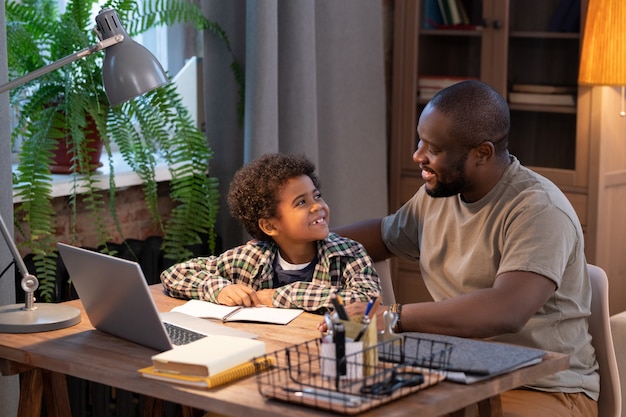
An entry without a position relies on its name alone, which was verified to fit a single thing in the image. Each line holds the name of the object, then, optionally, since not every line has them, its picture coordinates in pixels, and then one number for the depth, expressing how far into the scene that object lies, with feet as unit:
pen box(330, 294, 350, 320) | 10.63
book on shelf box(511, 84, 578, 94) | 16.61
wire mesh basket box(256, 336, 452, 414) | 10.16
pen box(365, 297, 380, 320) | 10.79
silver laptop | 10.98
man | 11.40
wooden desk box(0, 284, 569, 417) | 10.21
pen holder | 10.54
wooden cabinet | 16.57
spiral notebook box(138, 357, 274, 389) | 10.45
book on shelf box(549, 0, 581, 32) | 16.47
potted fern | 13.56
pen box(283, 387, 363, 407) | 10.07
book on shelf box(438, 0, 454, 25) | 17.37
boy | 12.36
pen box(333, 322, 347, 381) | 10.45
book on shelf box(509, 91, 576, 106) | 16.59
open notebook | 11.83
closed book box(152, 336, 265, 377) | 10.51
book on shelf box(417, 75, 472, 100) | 17.34
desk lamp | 11.57
